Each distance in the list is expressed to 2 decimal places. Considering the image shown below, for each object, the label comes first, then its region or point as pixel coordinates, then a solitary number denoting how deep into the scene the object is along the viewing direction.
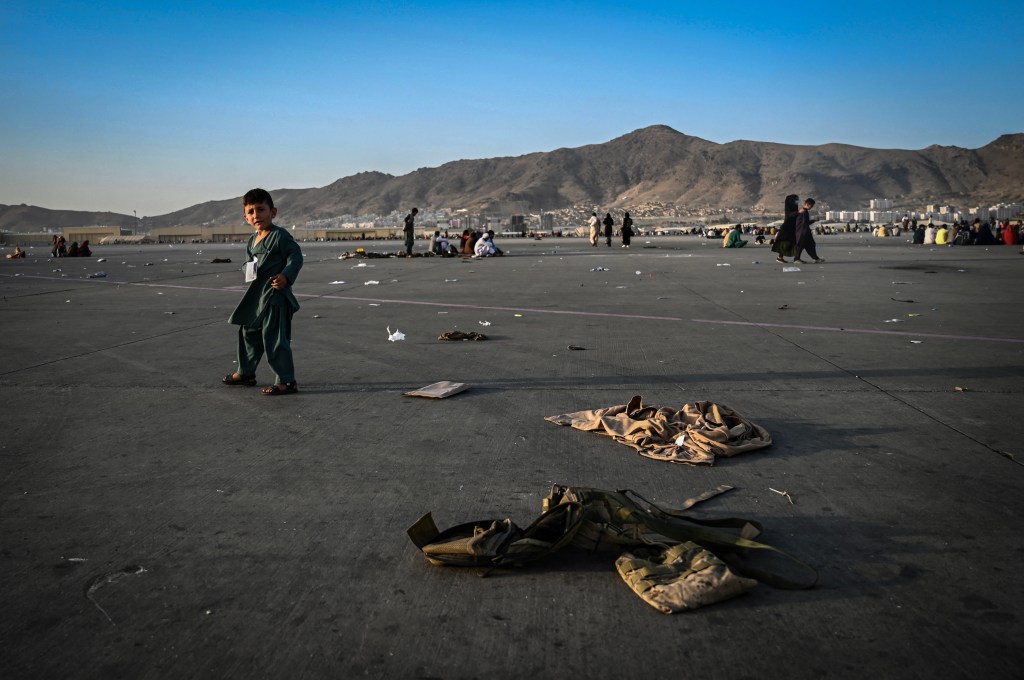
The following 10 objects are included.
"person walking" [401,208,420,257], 33.07
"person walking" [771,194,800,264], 26.10
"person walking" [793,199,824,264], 25.54
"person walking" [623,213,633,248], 41.81
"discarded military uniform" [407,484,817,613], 3.03
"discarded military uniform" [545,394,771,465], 4.84
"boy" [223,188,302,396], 6.76
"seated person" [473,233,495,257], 33.12
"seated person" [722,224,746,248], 40.59
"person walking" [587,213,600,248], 44.31
